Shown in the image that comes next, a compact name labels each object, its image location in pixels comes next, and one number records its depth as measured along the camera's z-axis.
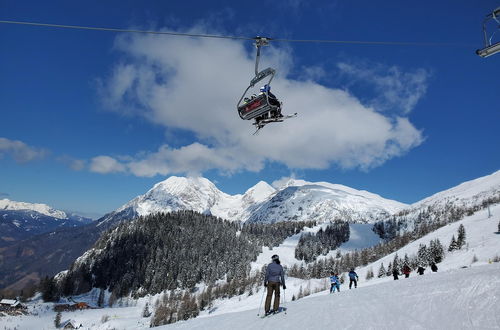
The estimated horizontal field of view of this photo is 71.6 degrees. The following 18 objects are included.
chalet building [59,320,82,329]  89.66
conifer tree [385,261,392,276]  81.97
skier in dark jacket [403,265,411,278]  29.39
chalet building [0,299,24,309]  118.57
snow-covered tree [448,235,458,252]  81.82
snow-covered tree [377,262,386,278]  80.69
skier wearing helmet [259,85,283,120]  19.17
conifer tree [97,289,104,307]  167.84
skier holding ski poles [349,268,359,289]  29.66
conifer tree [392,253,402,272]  89.88
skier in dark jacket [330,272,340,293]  26.05
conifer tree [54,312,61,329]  95.49
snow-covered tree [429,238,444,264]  68.84
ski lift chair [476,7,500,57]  10.88
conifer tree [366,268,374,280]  85.75
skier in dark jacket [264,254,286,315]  14.22
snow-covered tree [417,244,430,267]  68.06
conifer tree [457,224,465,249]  82.10
